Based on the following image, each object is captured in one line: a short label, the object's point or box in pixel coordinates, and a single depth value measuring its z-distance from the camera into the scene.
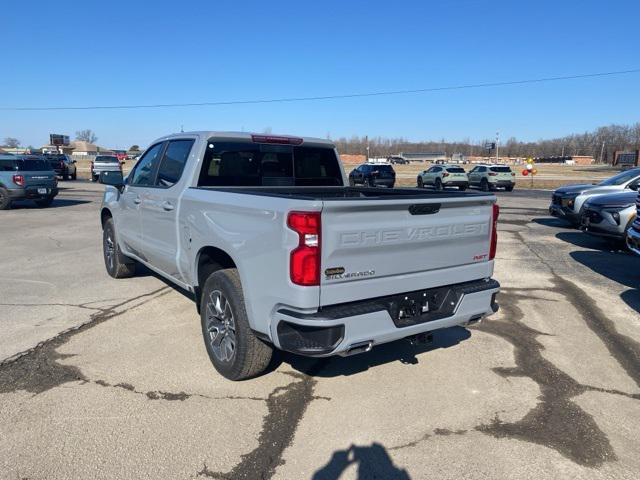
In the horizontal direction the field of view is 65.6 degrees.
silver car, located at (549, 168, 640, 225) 11.93
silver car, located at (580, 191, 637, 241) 9.22
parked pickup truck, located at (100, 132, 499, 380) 3.10
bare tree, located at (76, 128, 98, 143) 179.25
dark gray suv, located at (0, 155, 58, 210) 16.50
